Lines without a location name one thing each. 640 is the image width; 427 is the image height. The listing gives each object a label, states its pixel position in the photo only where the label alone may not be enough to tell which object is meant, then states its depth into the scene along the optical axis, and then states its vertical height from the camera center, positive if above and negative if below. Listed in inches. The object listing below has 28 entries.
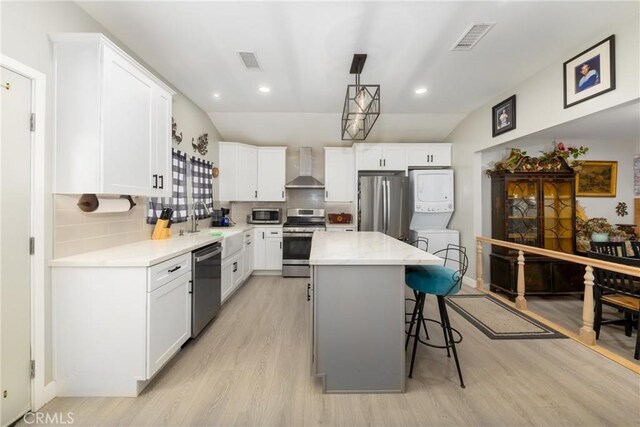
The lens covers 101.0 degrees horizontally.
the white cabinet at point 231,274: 129.6 -32.3
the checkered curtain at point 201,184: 147.8 +17.5
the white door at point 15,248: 57.7 -7.8
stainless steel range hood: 197.0 +26.5
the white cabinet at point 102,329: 68.4 -30.2
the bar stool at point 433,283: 73.2 -20.0
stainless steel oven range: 180.1 -24.0
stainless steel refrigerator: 175.6 +5.5
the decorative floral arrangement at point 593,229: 146.5 -9.0
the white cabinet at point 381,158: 186.4 +39.1
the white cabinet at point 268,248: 185.3 -24.6
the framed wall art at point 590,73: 83.0 +47.7
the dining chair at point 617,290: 89.5 -27.5
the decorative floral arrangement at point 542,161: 144.1 +28.7
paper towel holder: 76.2 +3.0
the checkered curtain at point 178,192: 123.0 +10.5
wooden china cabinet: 144.6 -1.0
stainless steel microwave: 194.7 -2.1
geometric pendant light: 89.2 +39.1
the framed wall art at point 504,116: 127.9 +49.6
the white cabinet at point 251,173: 185.8 +29.5
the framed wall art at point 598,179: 162.9 +21.3
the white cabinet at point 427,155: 186.7 +41.2
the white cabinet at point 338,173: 195.0 +29.6
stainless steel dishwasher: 94.9 -28.5
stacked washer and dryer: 177.0 +10.9
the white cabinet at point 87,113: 68.3 +26.3
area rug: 104.7 -47.4
